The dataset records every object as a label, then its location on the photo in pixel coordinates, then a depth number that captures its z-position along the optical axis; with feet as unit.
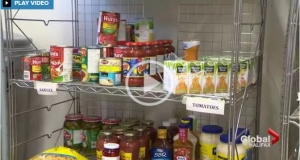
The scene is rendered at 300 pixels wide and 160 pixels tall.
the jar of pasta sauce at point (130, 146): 5.42
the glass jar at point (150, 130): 5.88
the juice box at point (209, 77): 4.80
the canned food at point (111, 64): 5.21
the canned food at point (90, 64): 5.42
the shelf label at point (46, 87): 5.59
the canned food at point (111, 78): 5.26
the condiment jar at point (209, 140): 5.35
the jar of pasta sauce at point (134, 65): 5.18
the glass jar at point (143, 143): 5.58
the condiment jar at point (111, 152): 5.24
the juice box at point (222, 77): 4.84
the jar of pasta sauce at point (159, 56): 5.38
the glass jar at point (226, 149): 4.97
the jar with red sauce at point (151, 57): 5.24
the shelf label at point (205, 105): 4.58
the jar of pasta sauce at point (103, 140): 5.57
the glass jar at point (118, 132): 5.67
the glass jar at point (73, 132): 6.36
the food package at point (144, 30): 5.85
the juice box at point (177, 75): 4.75
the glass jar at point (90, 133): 6.33
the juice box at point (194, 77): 4.76
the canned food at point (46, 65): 5.87
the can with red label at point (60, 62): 5.58
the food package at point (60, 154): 5.65
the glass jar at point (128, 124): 5.85
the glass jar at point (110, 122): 6.17
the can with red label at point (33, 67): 5.77
